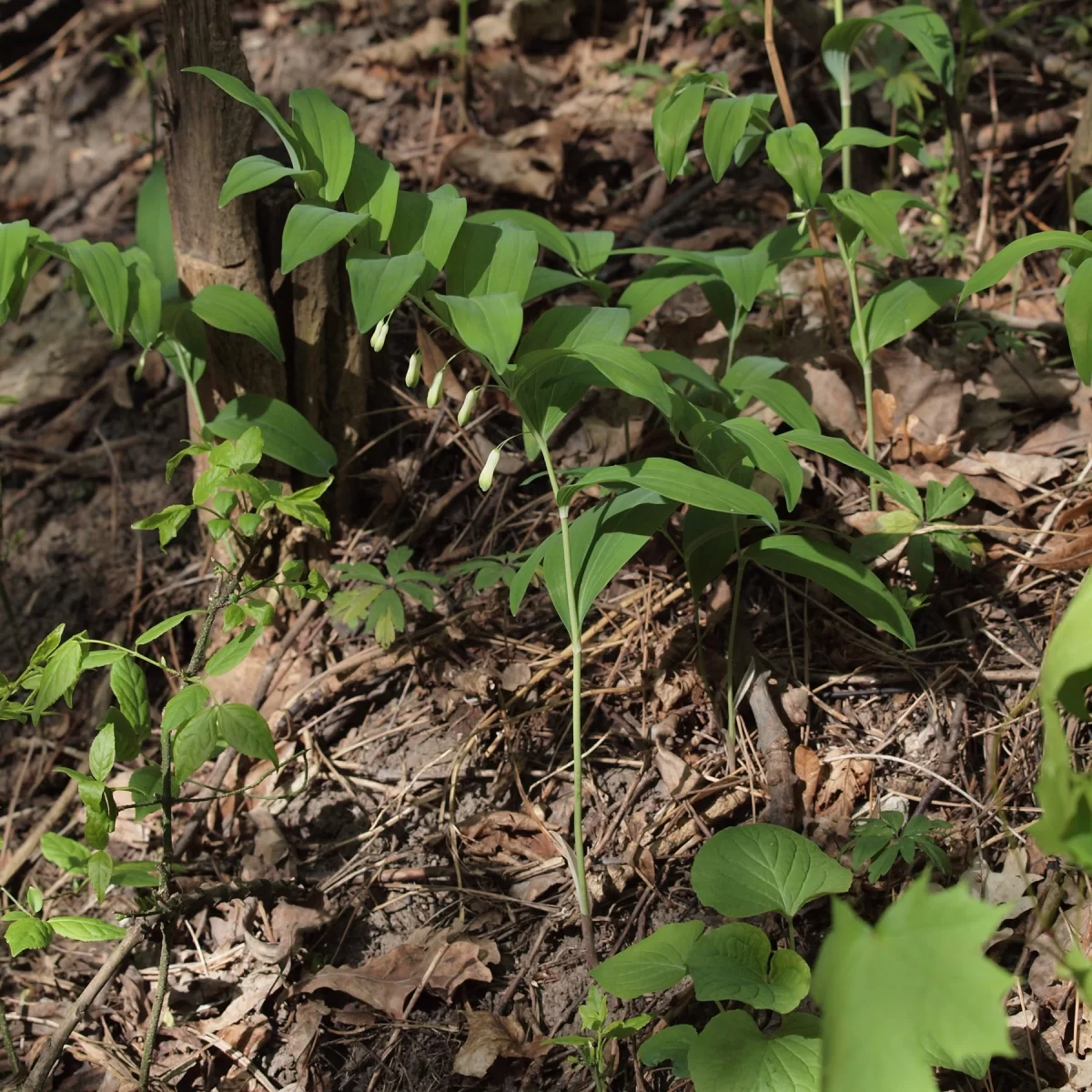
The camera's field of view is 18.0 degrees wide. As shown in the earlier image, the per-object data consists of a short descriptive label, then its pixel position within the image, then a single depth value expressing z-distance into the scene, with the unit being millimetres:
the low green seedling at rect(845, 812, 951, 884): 1573
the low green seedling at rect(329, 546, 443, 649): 1730
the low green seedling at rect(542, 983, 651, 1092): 1533
